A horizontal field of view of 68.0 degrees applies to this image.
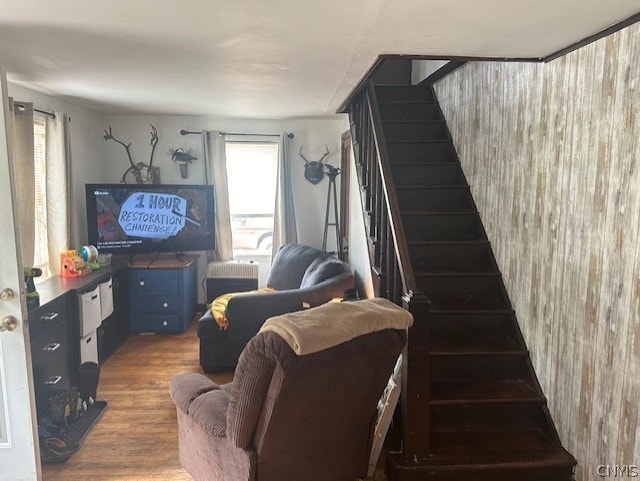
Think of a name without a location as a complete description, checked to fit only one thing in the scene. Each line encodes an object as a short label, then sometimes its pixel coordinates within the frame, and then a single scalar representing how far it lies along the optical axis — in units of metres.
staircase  2.32
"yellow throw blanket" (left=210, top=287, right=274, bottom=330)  3.76
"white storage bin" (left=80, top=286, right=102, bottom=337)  3.43
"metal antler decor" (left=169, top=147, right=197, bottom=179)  5.19
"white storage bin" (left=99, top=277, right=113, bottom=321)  3.90
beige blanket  1.62
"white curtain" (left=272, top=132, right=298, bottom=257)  5.32
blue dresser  4.63
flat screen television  4.60
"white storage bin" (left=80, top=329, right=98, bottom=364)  3.47
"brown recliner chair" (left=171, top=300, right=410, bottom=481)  1.69
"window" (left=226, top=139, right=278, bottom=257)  5.40
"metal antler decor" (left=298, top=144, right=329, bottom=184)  5.40
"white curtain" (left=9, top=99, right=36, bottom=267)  3.22
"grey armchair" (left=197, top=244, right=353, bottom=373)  3.68
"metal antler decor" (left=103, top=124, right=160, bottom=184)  5.18
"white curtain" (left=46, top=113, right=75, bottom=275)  3.80
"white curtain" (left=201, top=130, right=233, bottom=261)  5.22
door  2.09
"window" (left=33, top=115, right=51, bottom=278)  3.74
